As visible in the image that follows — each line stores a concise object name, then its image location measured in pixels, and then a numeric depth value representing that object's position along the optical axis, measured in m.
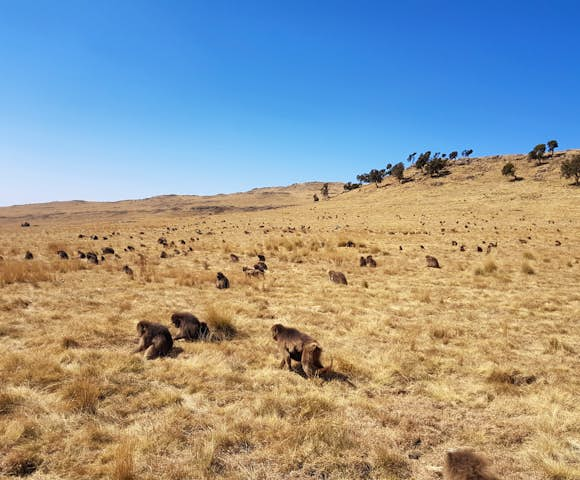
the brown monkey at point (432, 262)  17.16
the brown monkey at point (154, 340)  6.77
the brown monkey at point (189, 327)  7.71
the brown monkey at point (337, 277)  13.63
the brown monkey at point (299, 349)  6.09
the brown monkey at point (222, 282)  12.92
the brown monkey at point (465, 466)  3.39
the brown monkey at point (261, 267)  16.16
